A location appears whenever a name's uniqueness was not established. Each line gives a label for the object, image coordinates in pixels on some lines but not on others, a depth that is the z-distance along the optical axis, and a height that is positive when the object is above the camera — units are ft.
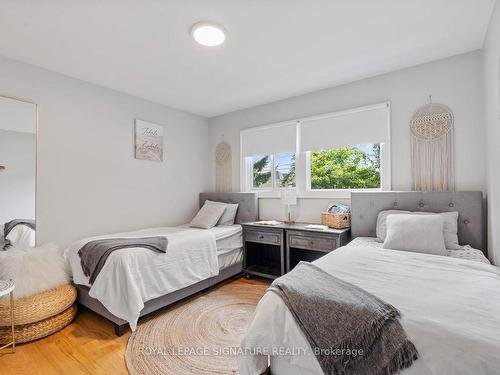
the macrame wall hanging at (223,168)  13.41 +1.16
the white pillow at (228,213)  11.71 -1.16
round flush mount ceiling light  6.20 +4.05
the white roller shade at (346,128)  9.06 +2.36
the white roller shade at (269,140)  11.27 +2.37
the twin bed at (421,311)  2.76 -1.64
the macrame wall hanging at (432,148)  7.83 +1.29
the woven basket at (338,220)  9.12 -1.18
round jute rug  5.57 -3.93
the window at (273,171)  11.62 +0.88
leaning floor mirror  7.57 +0.60
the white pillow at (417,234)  6.40 -1.24
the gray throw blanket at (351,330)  2.98 -1.86
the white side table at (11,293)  5.97 -2.53
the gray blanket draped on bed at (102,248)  6.96 -1.72
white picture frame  10.91 +2.23
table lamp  10.57 -0.39
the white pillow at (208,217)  11.03 -1.25
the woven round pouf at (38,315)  6.26 -3.24
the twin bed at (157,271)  6.71 -2.59
